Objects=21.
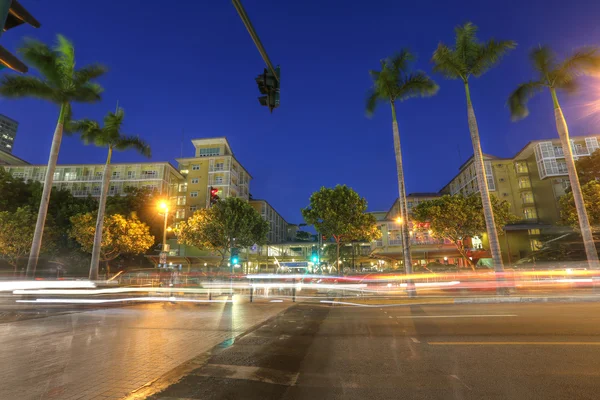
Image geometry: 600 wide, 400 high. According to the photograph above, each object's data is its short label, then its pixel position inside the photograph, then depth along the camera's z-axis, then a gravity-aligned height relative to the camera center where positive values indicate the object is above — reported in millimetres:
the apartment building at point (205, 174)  66062 +20692
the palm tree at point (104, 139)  27320 +12061
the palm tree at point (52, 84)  20922 +13075
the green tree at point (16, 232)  35719 +5123
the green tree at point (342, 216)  33531 +6007
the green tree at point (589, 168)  37594 +11727
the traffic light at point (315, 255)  35400 +2082
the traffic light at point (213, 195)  15070 +3702
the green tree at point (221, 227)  39500 +5918
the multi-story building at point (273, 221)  75688 +14630
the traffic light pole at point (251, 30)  5516 +4558
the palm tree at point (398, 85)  21828 +12646
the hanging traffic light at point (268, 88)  8492 +4918
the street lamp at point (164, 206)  23312 +5552
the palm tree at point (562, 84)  19734 +12025
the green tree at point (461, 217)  30406 +5114
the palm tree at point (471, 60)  19625 +12948
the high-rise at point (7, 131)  173375 +82810
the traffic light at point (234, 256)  19141 +1162
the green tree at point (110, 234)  37281 +4983
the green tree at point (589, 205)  29531 +5974
